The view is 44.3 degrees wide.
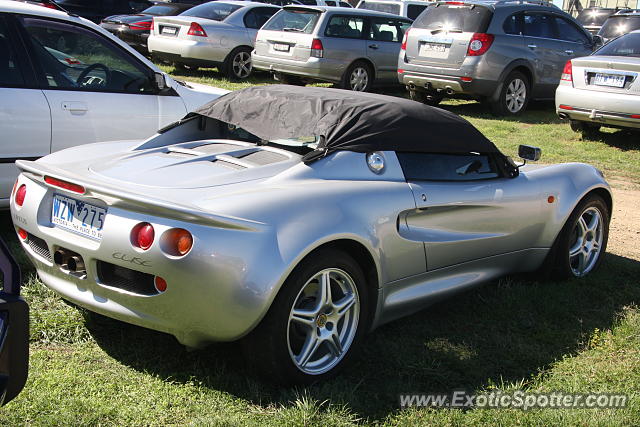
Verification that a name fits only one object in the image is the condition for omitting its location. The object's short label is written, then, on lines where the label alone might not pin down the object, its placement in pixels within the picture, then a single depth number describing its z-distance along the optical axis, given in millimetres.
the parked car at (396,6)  17828
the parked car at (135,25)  17266
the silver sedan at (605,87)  10266
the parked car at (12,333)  2553
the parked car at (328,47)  13891
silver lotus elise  3381
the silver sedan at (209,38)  15086
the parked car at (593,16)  24344
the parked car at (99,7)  18812
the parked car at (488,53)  12352
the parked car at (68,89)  5625
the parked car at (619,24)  16156
